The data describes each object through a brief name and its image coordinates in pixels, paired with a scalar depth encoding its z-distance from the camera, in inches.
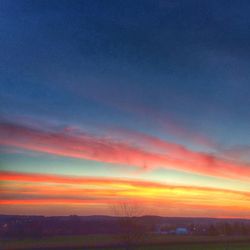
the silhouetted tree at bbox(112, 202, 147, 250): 1228.1
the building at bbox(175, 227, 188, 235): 2318.4
